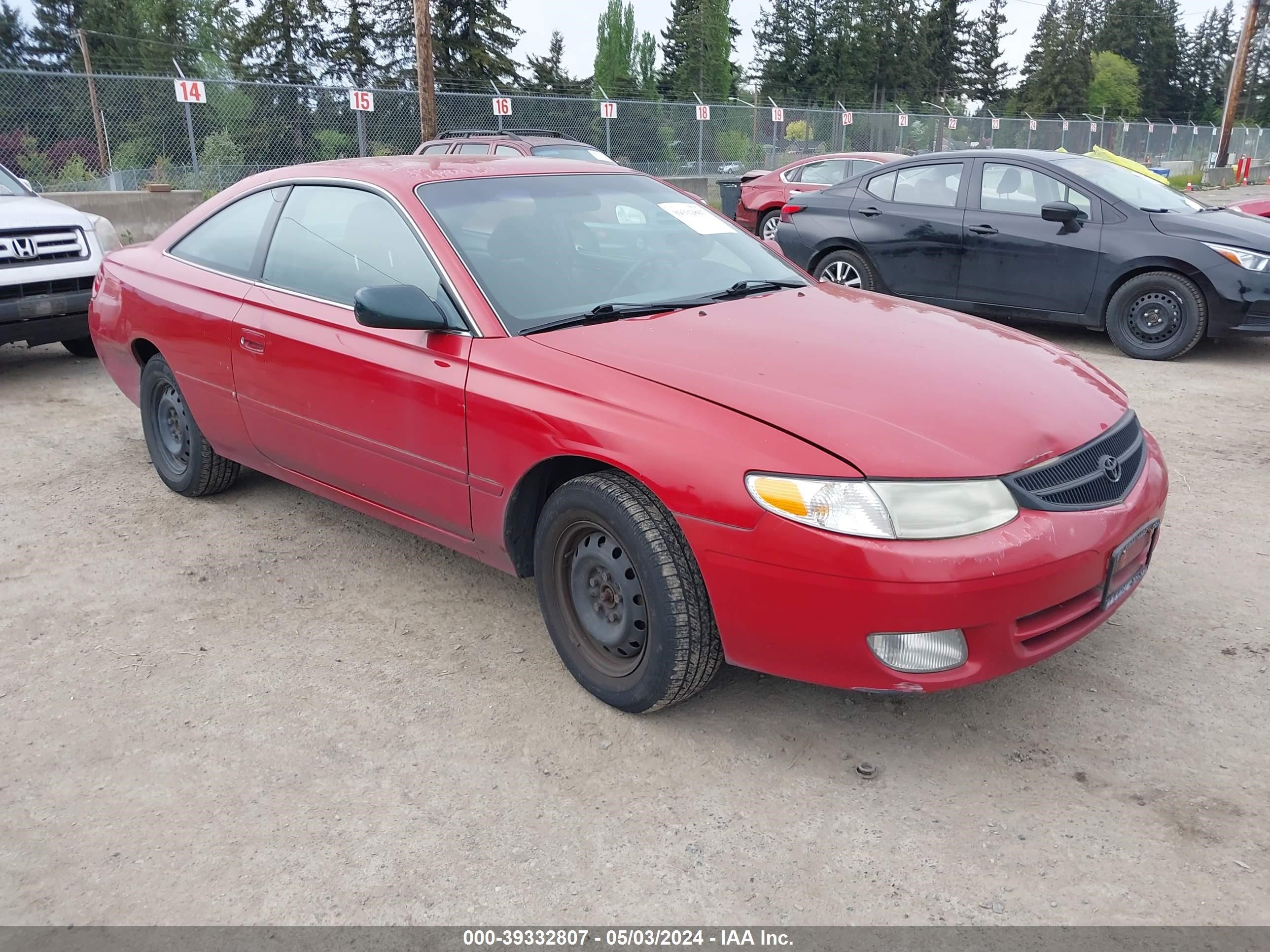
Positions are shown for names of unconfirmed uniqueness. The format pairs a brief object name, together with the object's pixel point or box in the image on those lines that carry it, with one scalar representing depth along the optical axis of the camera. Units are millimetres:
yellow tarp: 8586
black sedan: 7117
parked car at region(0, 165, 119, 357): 6750
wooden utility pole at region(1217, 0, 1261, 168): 28781
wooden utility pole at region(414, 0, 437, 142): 16062
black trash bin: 17047
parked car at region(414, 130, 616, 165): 13234
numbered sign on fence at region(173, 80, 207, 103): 14289
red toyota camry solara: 2535
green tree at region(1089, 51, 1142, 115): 81812
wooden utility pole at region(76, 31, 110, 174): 14969
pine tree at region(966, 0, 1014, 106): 84750
